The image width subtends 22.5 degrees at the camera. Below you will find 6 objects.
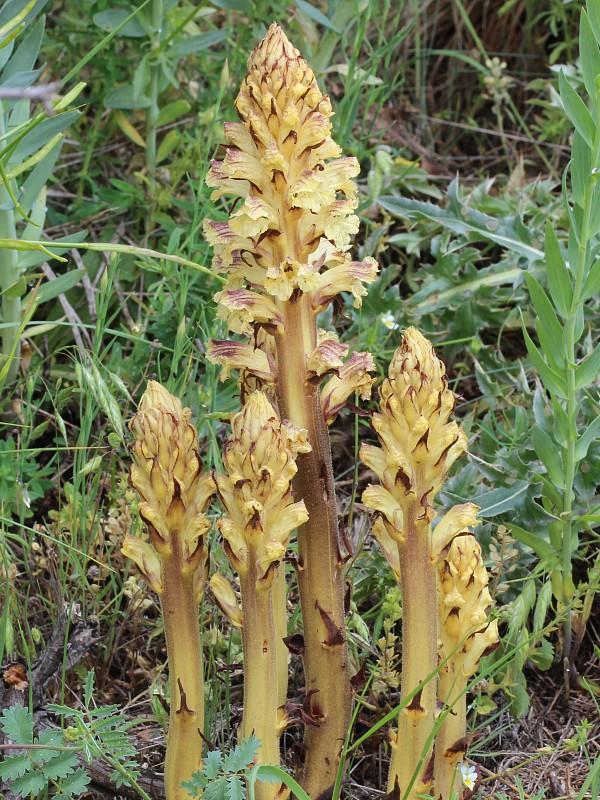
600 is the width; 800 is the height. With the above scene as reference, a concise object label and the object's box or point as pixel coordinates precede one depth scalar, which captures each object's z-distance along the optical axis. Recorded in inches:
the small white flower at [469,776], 33.7
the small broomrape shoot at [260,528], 30.3
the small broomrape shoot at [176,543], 31.3
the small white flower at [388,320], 46.2
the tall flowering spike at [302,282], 31.2
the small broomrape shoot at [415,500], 31.2
